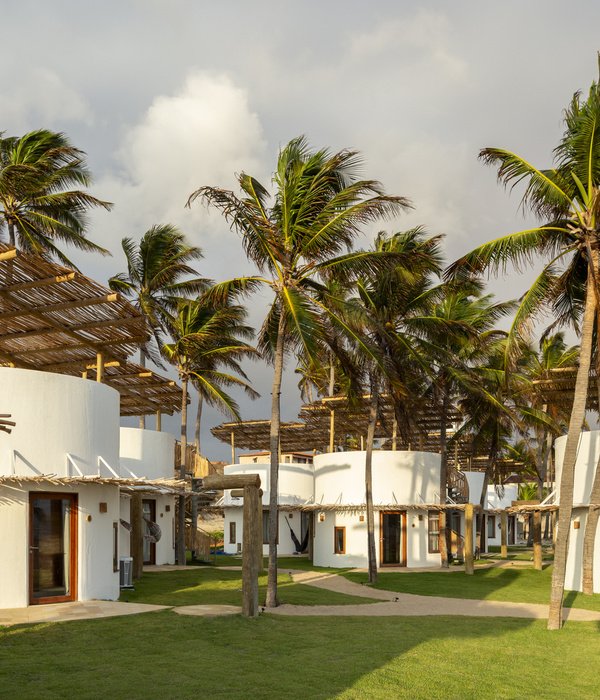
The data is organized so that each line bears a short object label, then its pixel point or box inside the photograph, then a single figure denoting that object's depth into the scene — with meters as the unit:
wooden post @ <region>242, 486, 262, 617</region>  12.42
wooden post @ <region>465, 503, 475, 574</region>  24.27
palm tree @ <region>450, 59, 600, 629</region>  12.83
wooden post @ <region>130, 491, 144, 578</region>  19.50
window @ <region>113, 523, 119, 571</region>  14.92
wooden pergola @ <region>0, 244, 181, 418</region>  13.98
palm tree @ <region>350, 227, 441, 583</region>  20.80
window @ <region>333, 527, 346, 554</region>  27.25
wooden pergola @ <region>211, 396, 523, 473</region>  28.58
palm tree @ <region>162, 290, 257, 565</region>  27.23
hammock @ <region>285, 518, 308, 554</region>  34.72
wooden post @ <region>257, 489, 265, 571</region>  13.24
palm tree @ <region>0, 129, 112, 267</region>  21.11
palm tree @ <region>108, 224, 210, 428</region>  28.02
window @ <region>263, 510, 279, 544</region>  33.44
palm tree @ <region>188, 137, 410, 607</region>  15.02
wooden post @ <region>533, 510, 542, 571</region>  25.55
